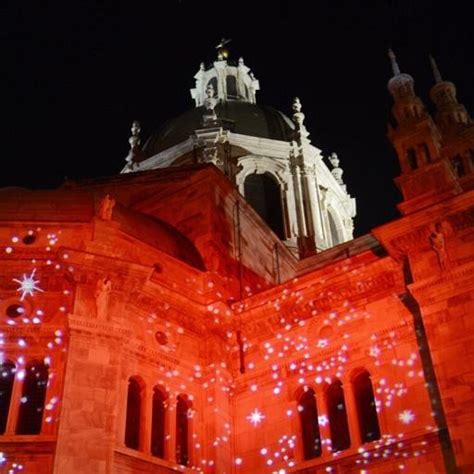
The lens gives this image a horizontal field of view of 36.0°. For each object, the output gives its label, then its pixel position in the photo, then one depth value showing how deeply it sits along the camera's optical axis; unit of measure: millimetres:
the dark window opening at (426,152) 19466
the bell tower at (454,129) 21016
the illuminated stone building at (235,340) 16141
